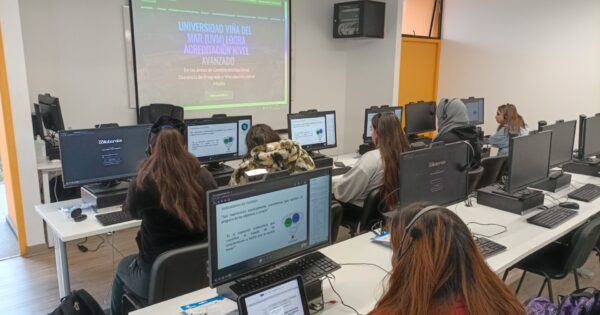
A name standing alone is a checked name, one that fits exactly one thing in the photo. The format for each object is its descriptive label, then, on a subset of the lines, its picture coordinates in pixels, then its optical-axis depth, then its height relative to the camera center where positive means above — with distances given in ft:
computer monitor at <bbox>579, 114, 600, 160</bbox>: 11.38 -1.40
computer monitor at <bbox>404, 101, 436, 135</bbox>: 17.37 -1.43
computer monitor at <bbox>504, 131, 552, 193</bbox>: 8.42 -1.53
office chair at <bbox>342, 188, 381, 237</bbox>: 9.89 -2.90
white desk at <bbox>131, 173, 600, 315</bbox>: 5.38 -2.63
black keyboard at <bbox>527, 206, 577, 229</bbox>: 8.19 -2.54
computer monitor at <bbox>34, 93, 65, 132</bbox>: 12.05 -0.96
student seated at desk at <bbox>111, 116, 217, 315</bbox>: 6.54 -1.76
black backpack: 5.14 -2.62
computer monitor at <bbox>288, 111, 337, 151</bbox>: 13.85 -1.56
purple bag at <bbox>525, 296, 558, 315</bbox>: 5.26 -2.70
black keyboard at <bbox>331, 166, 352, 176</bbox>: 12.91 -2.62
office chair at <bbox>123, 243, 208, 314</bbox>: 5.84 -2.57
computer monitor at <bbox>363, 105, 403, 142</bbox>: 15.71 -1.39
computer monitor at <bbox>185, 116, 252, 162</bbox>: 11.39 -1.52
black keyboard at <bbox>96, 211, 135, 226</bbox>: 8.20 -2.59
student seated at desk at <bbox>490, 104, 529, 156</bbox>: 16.81 -1.72
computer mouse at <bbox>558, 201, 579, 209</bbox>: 9.18 -2.52
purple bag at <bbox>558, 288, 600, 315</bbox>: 4.62 -2.34
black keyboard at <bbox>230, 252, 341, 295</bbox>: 4.93 -2.26
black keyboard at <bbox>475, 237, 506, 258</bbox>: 6.89 -2.59
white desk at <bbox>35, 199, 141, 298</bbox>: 7.81 -2.66
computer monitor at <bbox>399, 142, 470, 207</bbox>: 6.82 -1.49
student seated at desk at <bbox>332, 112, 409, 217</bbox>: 9.56 -2.02
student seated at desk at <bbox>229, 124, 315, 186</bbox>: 7.34 -1.35
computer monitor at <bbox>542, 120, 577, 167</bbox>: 10.36 -1.42
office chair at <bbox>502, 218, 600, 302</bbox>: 7.80 -3.28
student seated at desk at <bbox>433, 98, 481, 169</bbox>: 14.73 -1.50
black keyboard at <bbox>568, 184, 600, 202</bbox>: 9.87 -2.49
